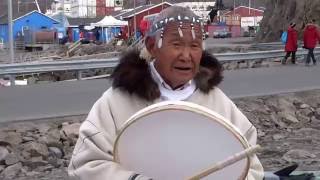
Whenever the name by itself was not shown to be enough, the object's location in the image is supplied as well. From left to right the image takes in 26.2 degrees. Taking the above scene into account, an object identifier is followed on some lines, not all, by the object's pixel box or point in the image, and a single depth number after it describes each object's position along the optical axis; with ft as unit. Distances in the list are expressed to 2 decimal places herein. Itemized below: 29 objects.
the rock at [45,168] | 30.86
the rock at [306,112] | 45.85
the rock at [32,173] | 29.76
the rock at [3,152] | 31.59
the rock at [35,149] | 33.04
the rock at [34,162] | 31.35
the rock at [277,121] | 42.88
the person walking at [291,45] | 72.30
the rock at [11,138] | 34.43
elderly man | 8.00
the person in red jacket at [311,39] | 72.35
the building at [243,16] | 361.30
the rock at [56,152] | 33.56
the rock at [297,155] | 31.30
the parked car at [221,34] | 284.31
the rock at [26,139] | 35.04
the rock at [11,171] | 29.32
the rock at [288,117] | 43.88
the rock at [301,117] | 44.88
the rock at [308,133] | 38.88
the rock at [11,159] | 31.37
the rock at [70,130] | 36.35
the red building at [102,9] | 412.26
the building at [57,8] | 435.49
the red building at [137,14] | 269.44
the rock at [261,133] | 39.15
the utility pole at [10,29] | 73.75
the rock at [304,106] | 46.62
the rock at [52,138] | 34.96
